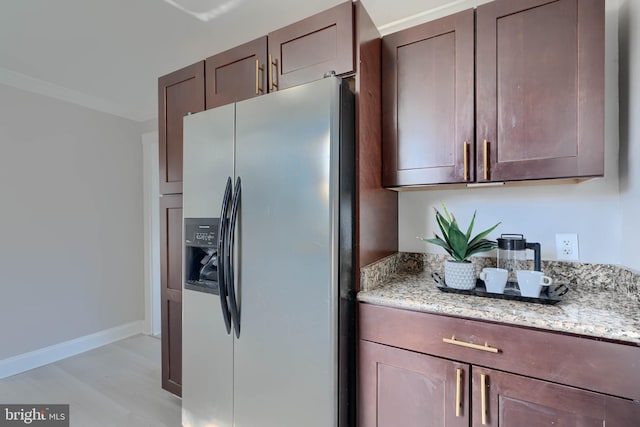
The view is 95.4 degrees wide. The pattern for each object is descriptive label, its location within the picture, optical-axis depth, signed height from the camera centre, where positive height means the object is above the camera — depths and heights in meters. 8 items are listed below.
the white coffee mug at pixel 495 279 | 1.22 -0.29
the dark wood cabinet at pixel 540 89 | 1.11 +0.49
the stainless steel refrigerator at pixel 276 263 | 1.13 -0.22
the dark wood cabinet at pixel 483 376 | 0.85 -0.56
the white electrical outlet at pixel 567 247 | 1.38 -0.17
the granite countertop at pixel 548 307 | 0.88 -0.35
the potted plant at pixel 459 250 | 1.29 -0.19
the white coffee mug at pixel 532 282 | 1.13 -0.28
